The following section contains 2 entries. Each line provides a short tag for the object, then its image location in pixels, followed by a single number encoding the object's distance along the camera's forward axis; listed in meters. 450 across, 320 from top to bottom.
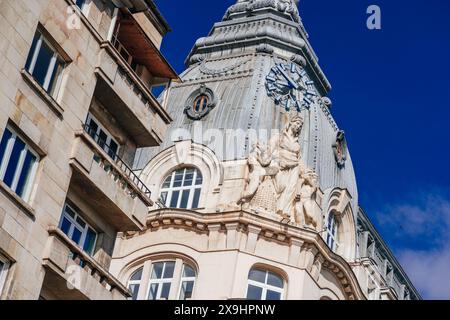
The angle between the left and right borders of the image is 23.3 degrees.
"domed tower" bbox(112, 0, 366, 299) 44.28
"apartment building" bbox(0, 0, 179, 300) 22.39
